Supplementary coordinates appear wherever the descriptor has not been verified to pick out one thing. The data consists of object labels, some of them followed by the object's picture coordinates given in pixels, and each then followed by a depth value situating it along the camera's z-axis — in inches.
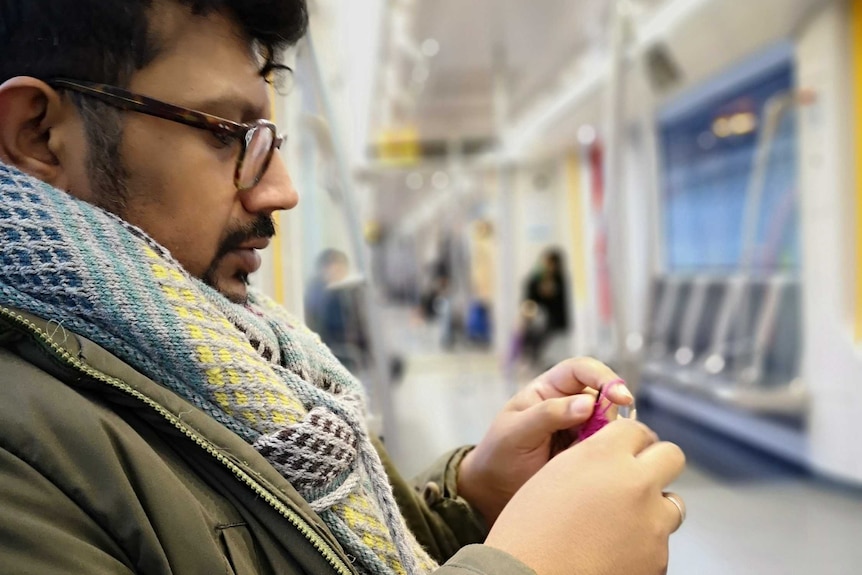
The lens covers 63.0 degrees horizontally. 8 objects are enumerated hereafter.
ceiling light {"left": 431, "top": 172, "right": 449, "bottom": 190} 381.9
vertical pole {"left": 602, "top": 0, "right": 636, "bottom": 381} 122.2
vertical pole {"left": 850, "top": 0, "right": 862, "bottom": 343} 138.5
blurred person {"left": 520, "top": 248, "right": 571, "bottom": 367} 231.9
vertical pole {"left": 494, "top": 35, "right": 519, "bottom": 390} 298.5
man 20.5
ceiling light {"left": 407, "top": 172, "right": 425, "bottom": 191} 390.1
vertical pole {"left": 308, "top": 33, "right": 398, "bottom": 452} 59.5
